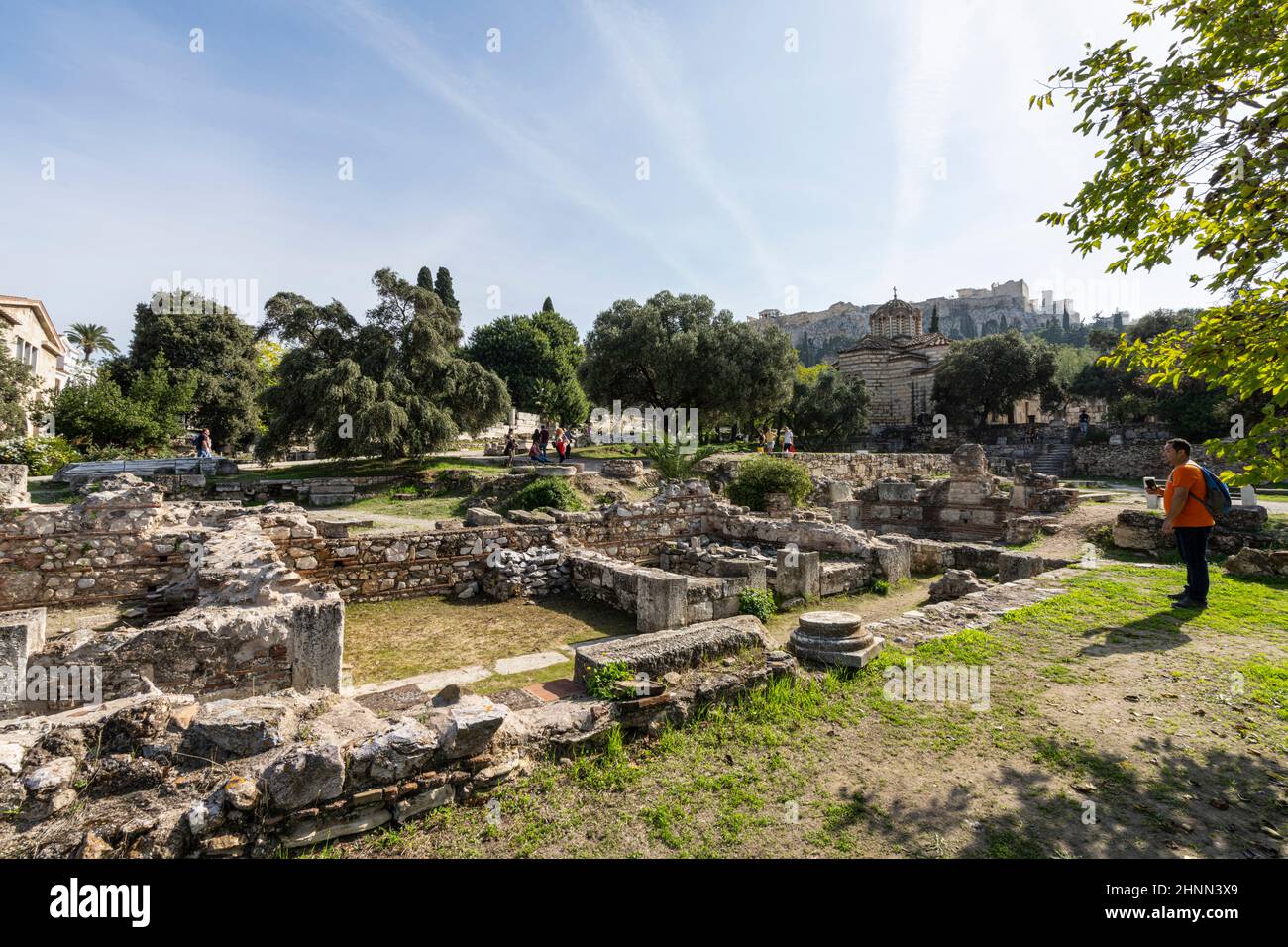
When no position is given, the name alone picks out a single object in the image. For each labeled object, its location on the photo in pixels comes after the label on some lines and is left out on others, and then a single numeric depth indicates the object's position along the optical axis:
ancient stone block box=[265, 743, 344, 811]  2.76
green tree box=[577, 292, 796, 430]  26.88
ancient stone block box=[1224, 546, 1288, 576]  8.39
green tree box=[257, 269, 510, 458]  18.91
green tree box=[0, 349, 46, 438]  22.19
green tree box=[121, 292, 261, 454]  31.73
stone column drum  5.35
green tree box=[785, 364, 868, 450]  37.06
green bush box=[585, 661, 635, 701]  4.18
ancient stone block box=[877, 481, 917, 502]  17.44
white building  31.02
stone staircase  30.94
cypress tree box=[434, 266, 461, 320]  47.22
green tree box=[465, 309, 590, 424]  47.66
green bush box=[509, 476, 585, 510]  14.29
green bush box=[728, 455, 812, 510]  14.19
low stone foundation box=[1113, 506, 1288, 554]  10.43
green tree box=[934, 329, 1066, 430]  38.34
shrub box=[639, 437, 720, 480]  19.91
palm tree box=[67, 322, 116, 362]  48.84
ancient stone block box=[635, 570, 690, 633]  7.48
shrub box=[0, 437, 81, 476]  19.17
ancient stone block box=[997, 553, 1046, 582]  9.78
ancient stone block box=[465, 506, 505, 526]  10.56
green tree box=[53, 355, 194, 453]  21.75
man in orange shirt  6.74
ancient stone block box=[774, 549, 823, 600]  9.02
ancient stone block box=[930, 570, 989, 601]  8.80
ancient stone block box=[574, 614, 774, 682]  4.64
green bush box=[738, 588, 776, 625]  8.20
